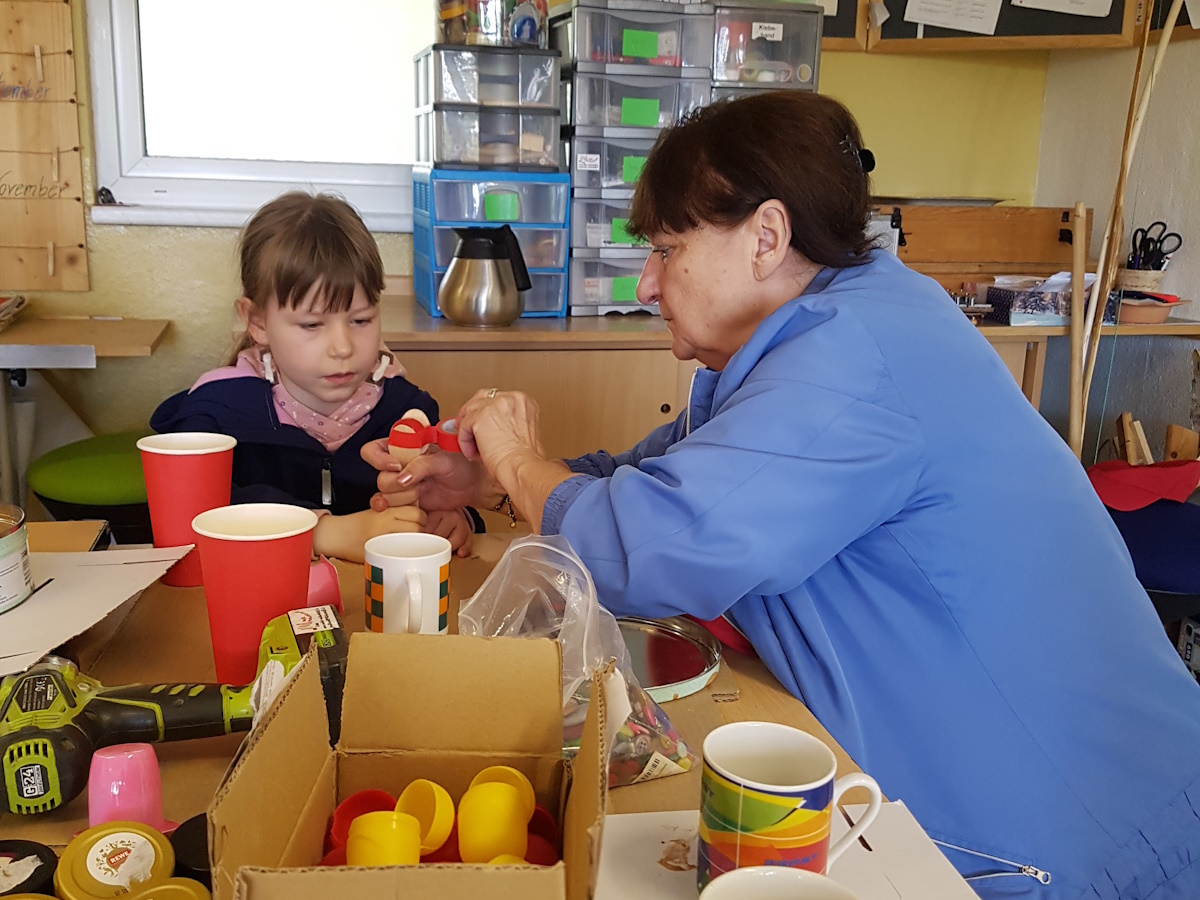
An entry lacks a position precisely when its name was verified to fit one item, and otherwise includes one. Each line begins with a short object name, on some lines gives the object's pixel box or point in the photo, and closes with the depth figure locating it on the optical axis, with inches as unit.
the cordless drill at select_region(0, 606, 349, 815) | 26.1
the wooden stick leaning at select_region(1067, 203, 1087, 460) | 98.0
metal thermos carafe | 98.6
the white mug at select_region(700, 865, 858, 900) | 21.2
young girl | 62.8
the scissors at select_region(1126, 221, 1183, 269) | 110.7
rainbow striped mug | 23.0
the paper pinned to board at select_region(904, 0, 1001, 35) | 119.8
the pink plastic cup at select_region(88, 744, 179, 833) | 25.5
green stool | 88.9
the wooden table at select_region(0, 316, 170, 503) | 91.9
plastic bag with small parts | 30.4
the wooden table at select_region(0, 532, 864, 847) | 27.6
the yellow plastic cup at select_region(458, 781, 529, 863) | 23.3
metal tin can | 34.9
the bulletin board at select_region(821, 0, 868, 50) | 119.5
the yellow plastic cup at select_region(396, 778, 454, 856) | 23.5
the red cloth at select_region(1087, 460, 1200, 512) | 86.6
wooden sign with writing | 108.1
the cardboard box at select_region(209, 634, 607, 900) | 22.8
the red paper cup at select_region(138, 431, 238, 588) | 43.3
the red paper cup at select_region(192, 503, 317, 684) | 33.7
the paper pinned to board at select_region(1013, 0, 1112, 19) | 116.6
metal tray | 36.3
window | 113.7
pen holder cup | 109.8
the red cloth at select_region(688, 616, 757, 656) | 41.2
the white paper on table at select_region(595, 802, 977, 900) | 25.2
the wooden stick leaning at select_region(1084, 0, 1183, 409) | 92.6
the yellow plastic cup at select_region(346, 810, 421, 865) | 21.8
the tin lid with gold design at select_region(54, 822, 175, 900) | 22.1
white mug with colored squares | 33.8
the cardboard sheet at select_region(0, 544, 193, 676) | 32.7
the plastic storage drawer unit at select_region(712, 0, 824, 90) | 105.5
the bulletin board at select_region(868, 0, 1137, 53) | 116.7
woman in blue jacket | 36.2
